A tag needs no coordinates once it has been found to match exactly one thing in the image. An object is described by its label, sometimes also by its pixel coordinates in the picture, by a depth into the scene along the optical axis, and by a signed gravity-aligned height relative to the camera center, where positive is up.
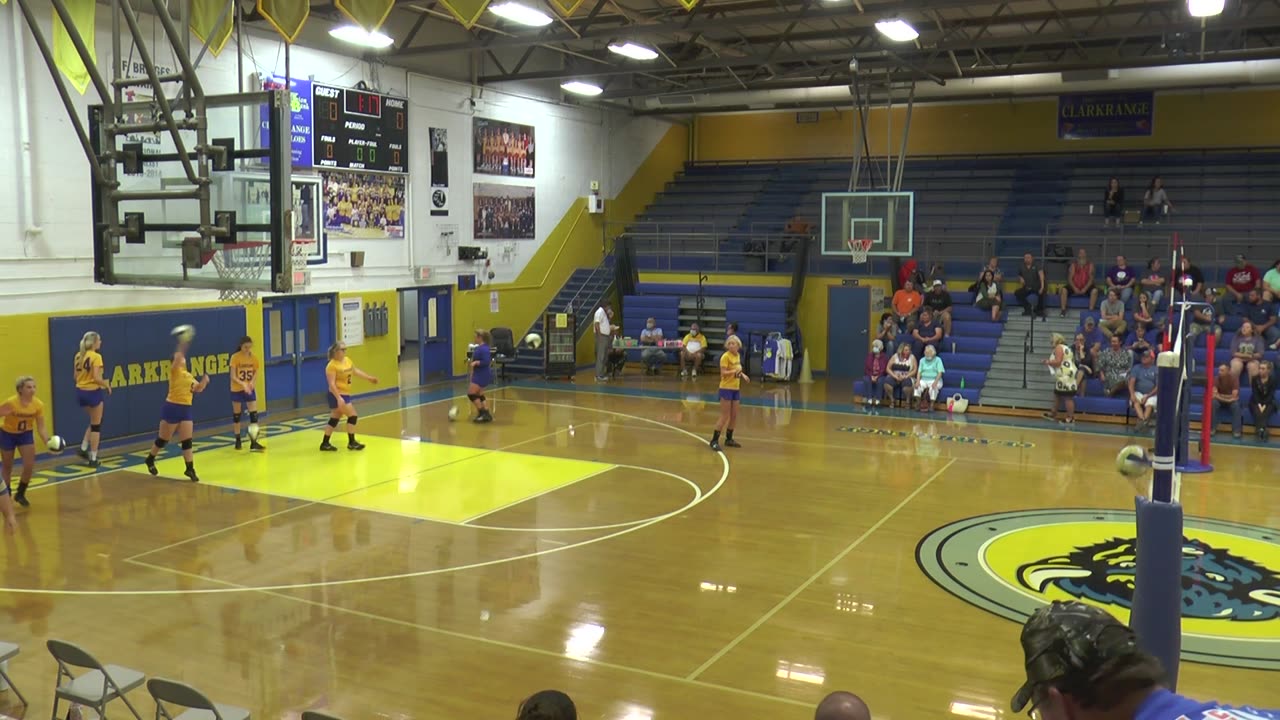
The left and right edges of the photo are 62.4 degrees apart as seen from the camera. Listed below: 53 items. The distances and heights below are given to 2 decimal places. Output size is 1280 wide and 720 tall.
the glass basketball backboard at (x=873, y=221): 21.83 +1.43
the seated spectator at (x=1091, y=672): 2.04 -0.74
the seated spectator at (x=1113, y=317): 19.81 -0.50
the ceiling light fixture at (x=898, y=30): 19.03 +4.77
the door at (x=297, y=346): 19.59 -1.14
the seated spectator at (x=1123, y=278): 21.38 +0.27
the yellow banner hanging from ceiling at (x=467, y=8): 11.81 +3.13
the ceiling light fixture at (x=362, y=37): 18.48 +4.52
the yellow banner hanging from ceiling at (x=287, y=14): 11.84 +3.07
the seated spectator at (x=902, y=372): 20.53 -1.60
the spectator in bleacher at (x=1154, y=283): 20.59 +0.16
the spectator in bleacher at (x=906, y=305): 22.44 -0.33
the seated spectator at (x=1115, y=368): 18.89 -1.38
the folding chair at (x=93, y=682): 6.09 -2.34
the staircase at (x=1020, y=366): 20.06 -1.49
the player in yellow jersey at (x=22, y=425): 11.68 -1.57
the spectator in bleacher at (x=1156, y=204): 24.70 +2.04
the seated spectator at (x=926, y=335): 21.12 -0.91
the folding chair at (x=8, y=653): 6.82 -2.40
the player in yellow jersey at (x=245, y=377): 15.34 -1.33
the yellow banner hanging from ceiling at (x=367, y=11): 12.03 +3.15
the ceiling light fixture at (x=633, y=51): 21.86 +4.96
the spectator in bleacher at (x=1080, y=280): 22.11 +0.23
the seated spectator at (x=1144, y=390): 17.84 -1.70
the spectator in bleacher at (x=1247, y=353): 17.77 -1.04
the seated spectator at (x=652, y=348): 25.19 -1.42
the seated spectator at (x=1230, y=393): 17.48 -1.67
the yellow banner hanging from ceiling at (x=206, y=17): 12.46 +3.19
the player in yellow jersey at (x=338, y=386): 15.62 -1.48
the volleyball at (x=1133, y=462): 5.53 -0.90
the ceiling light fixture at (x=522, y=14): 17.23 +4.57
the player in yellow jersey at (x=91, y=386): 14.01 -1.36
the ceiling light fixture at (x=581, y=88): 25.52 +4.86
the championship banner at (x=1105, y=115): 28.17 +4.73
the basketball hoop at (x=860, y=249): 22.06 +0.85
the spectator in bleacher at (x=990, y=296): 22.36 -0.12
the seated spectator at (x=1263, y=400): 17.36 -1.78
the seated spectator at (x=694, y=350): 24.62 -1.43
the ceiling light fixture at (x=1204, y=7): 14.75 +4.03
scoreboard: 20.02 +3.09
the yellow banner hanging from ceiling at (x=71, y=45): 14.89 +3.44
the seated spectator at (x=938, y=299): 22.44 -0.19
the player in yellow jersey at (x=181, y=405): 13.80 -1.56
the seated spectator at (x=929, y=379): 20.16 -1.71
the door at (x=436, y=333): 23.36 -1.03
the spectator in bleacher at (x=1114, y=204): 25.16 +2.07
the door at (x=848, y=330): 25.38 -0.98
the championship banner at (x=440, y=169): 23.12 +2.59
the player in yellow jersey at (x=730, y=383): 15.81 -1.42
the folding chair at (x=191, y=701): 5.55 -2.20
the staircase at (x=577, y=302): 24.86 -0.36
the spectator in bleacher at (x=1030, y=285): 22.14 +0.12
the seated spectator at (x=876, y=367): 20.81 -1.53
